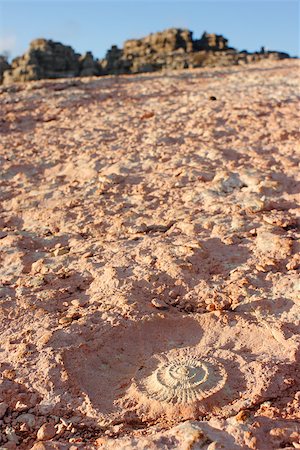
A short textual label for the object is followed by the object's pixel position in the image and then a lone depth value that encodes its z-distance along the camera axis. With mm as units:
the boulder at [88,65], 14023
